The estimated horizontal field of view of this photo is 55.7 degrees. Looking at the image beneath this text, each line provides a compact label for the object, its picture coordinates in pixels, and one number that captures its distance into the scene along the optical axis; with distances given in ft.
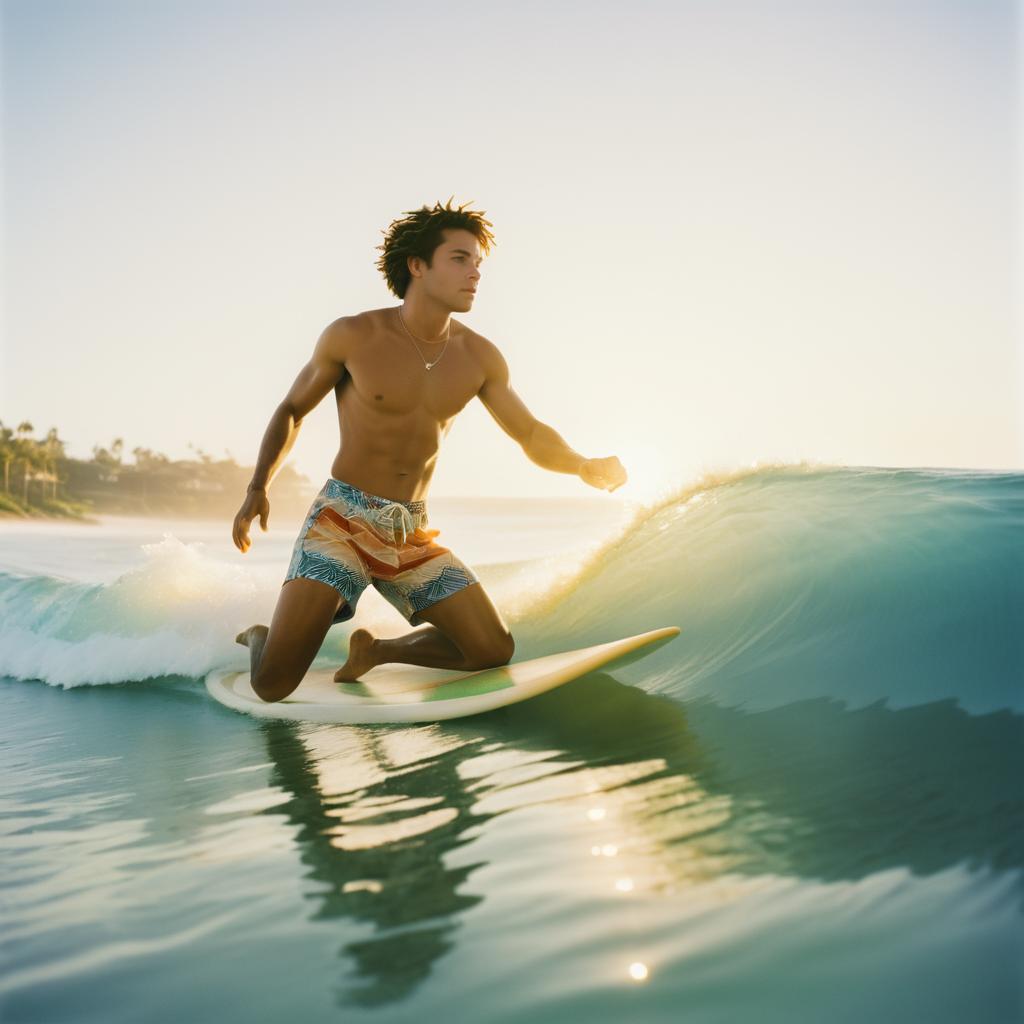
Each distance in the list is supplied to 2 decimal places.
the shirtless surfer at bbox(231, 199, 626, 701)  13.42
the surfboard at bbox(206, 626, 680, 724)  12.05
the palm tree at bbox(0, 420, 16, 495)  190.49
